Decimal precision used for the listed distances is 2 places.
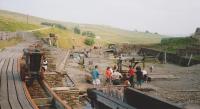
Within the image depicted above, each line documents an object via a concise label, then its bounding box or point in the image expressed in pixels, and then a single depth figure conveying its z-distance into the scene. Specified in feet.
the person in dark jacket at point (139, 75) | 50.10
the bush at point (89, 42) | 212.77
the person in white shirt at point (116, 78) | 53.23
